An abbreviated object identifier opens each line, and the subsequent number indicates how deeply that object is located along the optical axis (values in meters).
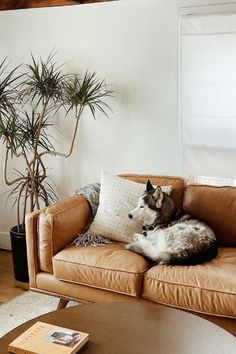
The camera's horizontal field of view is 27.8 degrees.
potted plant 3.55
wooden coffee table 1.78
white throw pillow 3.04
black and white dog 2.63
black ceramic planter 3.62
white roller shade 3.25
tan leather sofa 2.41
